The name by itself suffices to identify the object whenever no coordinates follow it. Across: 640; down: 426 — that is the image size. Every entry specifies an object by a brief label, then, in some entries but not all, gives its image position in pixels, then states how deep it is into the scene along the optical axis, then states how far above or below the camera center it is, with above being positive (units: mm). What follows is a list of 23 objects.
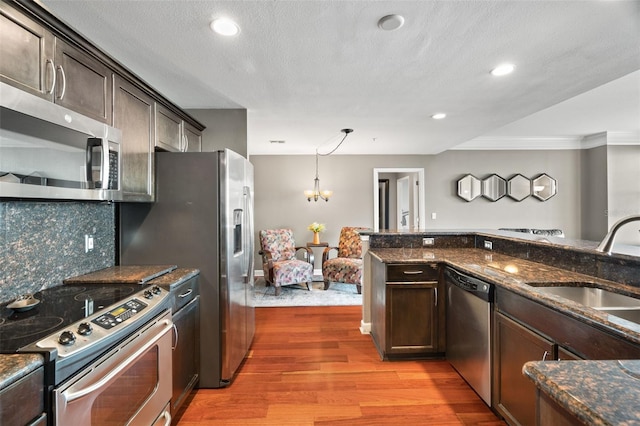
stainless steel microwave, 1081 +275
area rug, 4184 -1273
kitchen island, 762 -407
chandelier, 5387 +395
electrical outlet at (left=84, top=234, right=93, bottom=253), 1922 -191
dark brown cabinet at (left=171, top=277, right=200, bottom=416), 1841 -866
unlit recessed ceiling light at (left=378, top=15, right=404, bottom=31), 1563 +1046
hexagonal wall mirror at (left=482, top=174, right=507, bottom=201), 5695 +506
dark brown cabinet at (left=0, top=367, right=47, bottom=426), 830 -563
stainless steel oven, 1005 -542
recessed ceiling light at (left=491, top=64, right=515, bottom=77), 2127 +1068
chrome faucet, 1551 -163
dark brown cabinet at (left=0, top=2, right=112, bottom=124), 1159 +678
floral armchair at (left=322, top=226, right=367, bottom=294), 4688 -805
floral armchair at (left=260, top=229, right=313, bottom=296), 4617 -802
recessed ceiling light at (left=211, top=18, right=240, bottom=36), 1610 +1060
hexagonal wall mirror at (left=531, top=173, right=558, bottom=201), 5660 +501
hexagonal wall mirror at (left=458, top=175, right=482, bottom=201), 5699 +488
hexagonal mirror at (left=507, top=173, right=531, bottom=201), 5703 +505
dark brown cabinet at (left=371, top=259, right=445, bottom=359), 2520 -835
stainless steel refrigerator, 2186 -135
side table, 5768 -1043
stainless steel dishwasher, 1899 -836
